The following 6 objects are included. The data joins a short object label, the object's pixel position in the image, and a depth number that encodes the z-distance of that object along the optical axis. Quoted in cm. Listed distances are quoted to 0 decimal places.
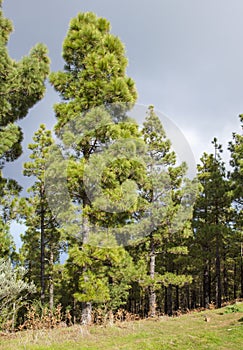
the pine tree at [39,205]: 1664
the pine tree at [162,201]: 1576
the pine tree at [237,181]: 1704
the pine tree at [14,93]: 974
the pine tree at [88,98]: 976
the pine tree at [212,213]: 1852
